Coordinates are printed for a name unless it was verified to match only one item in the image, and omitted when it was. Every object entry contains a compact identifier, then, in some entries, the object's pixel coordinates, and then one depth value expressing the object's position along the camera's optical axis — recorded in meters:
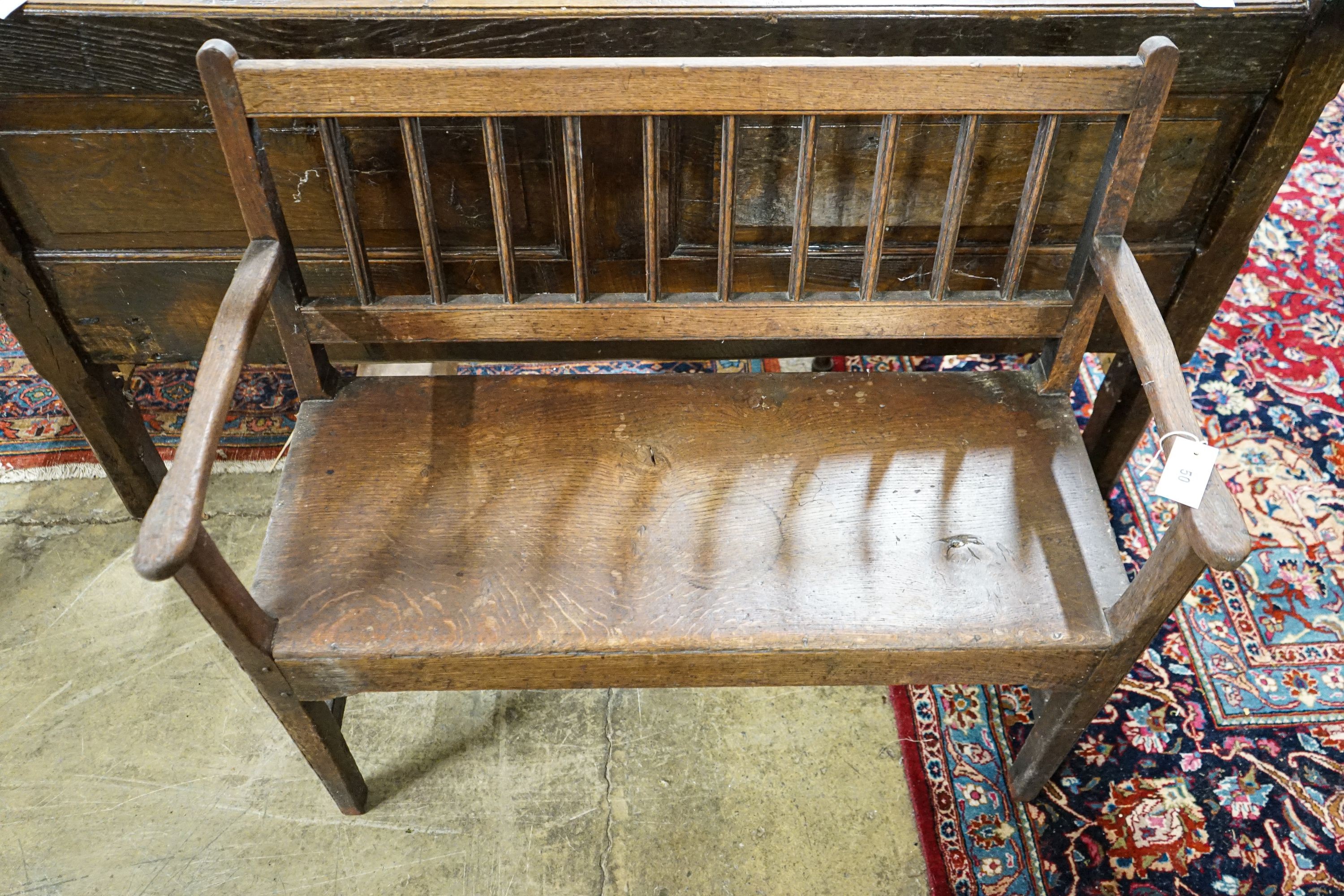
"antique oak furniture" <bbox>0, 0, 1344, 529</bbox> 1.44
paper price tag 1.19
